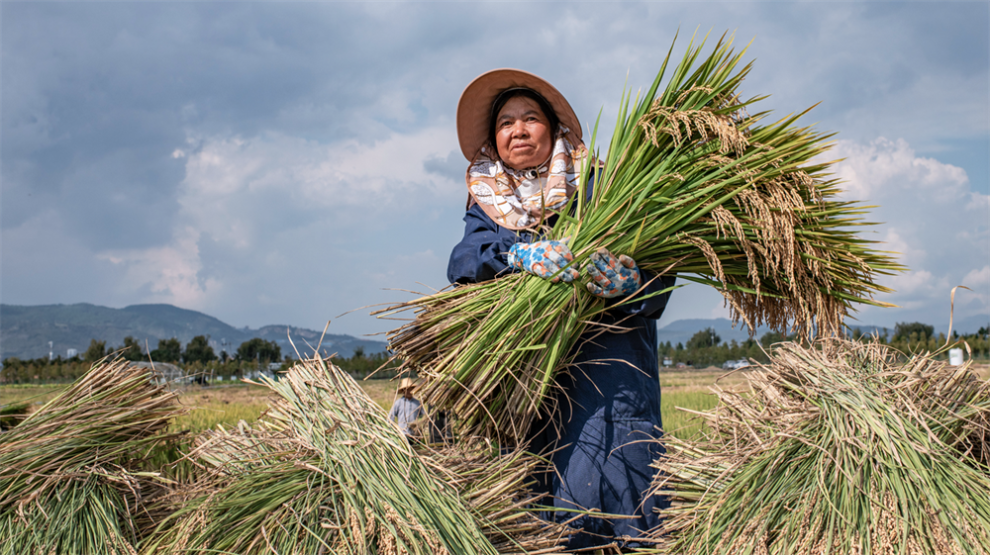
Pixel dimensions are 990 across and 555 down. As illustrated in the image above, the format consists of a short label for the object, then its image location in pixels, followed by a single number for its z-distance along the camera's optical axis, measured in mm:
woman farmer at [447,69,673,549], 1740
